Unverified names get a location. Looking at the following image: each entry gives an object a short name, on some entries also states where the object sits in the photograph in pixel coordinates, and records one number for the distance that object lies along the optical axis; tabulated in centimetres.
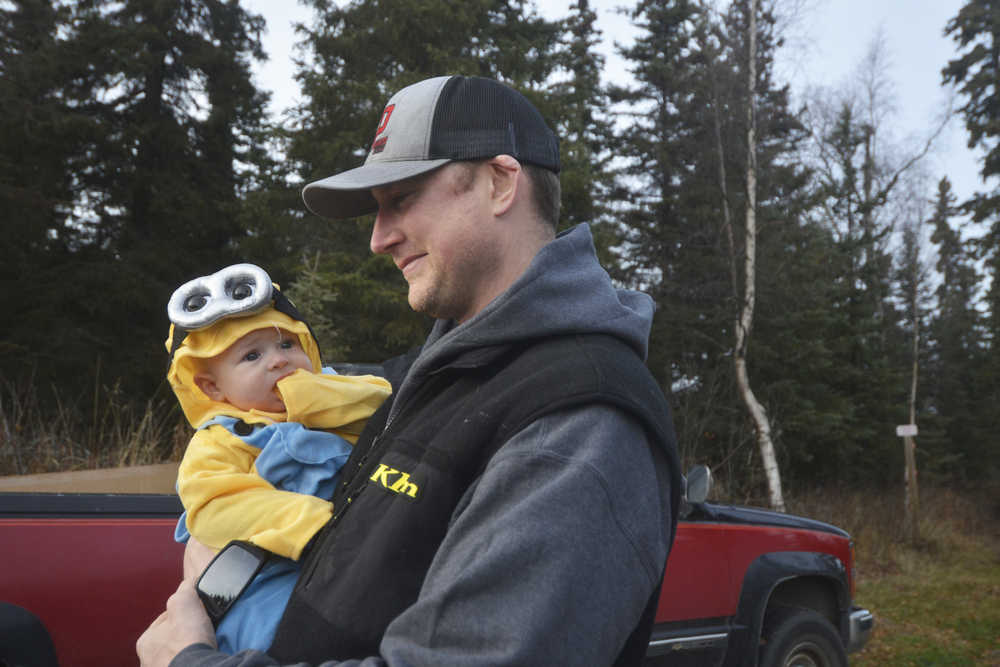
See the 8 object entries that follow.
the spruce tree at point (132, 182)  1488
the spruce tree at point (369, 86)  1314
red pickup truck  231
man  102
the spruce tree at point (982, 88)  2428
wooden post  1653
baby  151
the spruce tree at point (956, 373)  2845
